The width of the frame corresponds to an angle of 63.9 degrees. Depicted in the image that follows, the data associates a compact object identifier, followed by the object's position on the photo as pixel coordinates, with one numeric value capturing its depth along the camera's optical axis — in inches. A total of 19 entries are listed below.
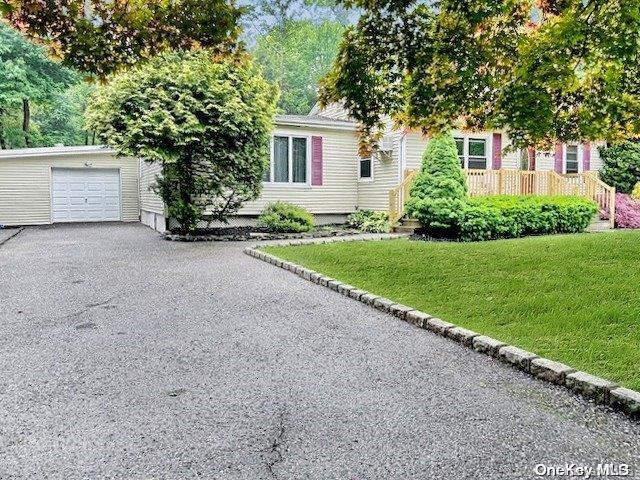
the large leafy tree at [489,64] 251.4
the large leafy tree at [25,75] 890.1
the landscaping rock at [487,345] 161.6
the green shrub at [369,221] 571.5
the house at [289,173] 606.2
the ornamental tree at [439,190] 466.9
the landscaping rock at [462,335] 173.0
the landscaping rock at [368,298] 234.4
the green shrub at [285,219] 539.2
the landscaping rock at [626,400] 118.7
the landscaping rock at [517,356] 148.8
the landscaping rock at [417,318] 198.2
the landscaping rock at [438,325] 185.7
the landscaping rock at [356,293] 245.8
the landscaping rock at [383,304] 222.4
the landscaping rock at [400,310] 209.9
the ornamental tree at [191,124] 441.4
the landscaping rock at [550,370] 137.9
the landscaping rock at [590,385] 126.4
